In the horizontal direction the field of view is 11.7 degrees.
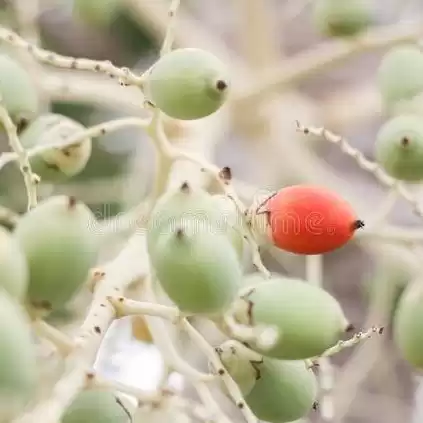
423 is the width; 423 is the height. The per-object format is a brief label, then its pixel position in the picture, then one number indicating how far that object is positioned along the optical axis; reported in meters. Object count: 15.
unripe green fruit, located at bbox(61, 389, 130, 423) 0.50
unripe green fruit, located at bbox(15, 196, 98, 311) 0.48
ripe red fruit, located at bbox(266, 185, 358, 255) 0.51
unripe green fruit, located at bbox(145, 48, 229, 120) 0.52
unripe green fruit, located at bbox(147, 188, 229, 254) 0.49
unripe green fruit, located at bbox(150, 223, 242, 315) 0.48
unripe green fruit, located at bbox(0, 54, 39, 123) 0.55
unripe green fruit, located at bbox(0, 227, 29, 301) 0.46
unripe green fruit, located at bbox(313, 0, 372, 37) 0.63
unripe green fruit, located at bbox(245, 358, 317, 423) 0.52
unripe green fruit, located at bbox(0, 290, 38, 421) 0.44
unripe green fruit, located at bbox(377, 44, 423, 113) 0.60
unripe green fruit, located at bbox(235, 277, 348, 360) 0.49
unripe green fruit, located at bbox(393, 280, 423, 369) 0.55
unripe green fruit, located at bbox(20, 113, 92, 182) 0.54
